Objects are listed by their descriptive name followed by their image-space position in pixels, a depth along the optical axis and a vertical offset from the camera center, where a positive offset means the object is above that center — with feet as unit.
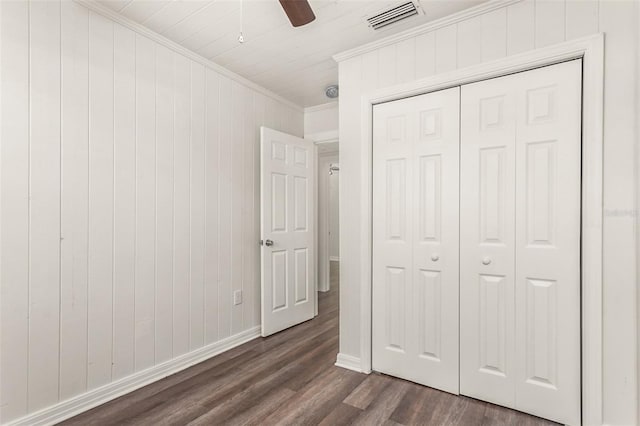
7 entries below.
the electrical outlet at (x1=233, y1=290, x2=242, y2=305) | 9.81 -2.61
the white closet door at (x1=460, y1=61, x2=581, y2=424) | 5.98 -0.60
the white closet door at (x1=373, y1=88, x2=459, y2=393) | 7.13 -0.64
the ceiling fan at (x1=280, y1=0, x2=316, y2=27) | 5.30 +3.36
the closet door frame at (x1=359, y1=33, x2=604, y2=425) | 5.60 +0.20
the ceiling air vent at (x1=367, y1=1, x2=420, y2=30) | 6.65 +4.15
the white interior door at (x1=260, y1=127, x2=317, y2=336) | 10.30 -0.62
